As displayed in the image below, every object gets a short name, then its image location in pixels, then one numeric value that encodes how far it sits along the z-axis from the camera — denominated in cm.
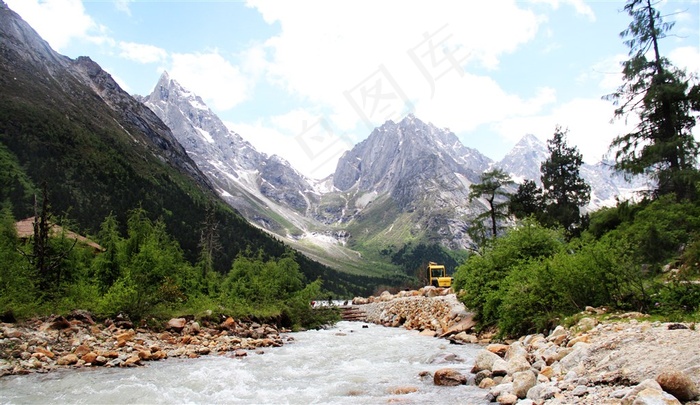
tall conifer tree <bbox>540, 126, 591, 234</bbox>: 4228
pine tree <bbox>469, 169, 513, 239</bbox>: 3794
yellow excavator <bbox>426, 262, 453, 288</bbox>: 6292
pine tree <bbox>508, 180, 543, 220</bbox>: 4234
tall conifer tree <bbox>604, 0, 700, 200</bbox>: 2284
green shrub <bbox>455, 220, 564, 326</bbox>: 2242
